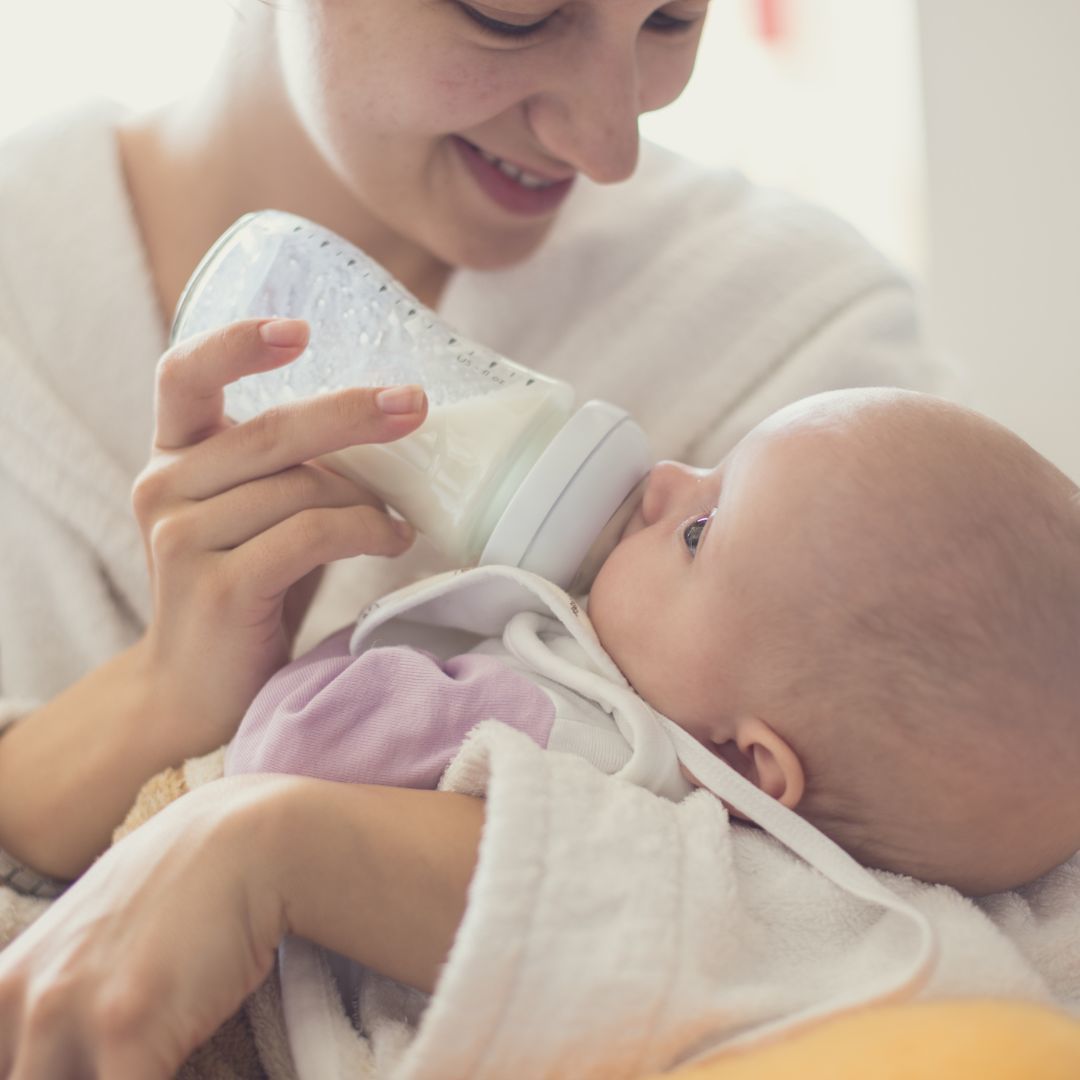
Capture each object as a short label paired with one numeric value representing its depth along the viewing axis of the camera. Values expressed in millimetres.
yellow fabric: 573
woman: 636
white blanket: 612
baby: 735
